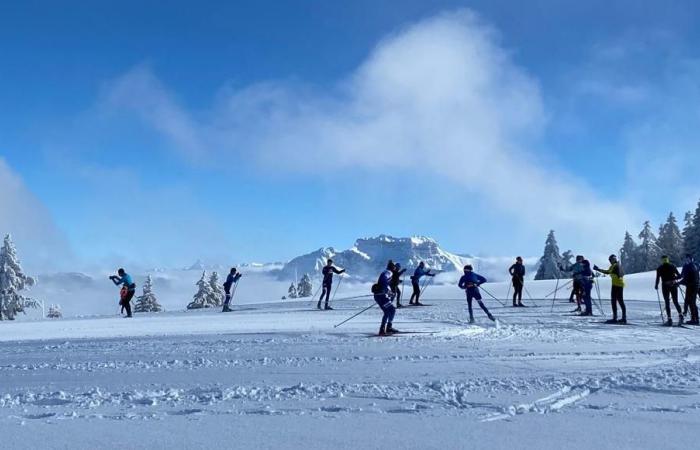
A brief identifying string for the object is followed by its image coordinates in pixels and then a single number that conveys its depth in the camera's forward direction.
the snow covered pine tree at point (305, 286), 76.61
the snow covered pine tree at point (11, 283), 42.84
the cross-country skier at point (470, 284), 17.20
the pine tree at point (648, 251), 65.44
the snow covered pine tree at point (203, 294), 61.66
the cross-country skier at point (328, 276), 23.38
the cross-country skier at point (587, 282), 19.72
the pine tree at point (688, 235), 56.00
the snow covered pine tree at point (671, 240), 64.25
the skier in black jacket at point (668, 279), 16.83
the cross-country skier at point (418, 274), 24.33
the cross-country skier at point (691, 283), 16.98
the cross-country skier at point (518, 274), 24.05
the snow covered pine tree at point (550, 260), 66.50
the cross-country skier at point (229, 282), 25.56
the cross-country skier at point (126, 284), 23.53
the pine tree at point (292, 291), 81.45
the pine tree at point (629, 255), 69.96
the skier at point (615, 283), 17.28
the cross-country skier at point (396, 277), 21.35
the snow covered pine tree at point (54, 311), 76.69
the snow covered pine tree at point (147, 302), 58.00
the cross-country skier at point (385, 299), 14.64
